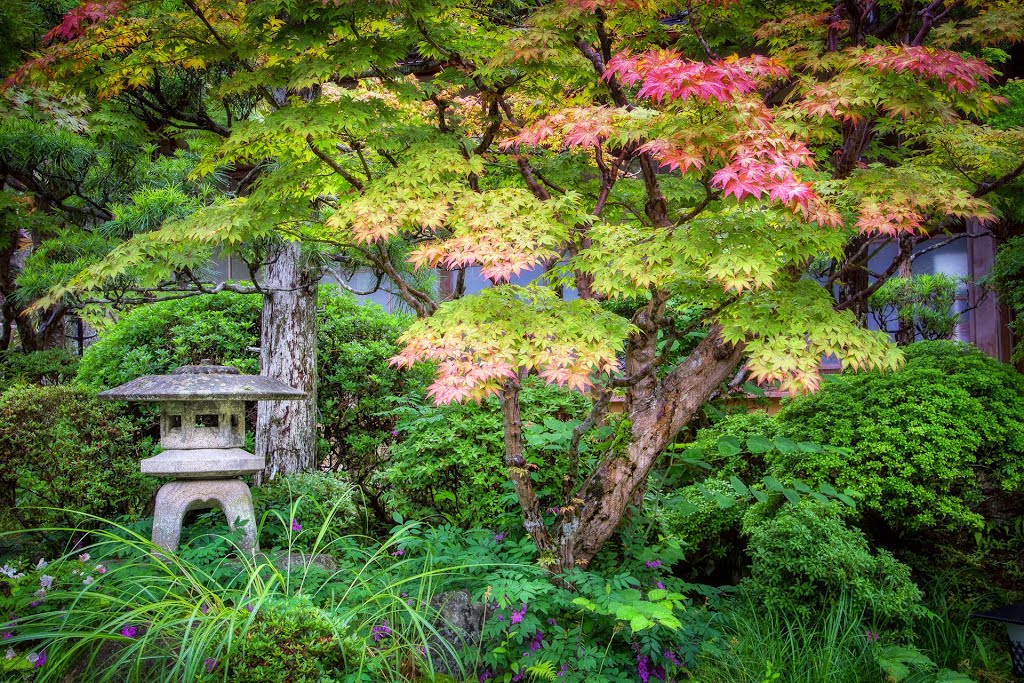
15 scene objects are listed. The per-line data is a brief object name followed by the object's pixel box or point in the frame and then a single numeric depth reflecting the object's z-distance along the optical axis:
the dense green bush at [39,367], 7.20
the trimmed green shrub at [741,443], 4.85
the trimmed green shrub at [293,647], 2.80
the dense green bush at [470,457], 4.23
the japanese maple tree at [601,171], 2.92
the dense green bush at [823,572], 3.81
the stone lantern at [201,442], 4.14
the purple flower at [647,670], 3.43
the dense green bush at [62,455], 4.56
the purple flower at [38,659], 2.86
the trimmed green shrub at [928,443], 4.10
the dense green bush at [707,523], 4.52
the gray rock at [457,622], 3.52
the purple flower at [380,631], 3.24
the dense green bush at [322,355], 5.87
